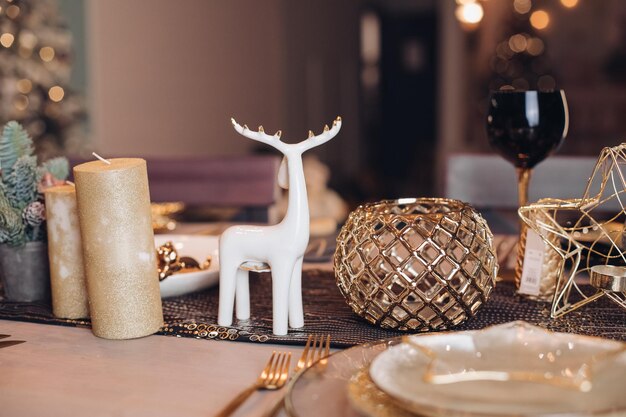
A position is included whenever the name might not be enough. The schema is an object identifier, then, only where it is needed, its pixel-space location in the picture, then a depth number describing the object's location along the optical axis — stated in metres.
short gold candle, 0.85
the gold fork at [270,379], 0.56
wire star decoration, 0.80
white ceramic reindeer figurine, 0.75
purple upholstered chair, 1.75
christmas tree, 2.73
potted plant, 0.90
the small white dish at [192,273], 0.92
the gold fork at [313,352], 0.65
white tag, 0.89
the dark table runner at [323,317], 0.76
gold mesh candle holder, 0.73
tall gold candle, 0.75
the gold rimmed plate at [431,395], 0.48
